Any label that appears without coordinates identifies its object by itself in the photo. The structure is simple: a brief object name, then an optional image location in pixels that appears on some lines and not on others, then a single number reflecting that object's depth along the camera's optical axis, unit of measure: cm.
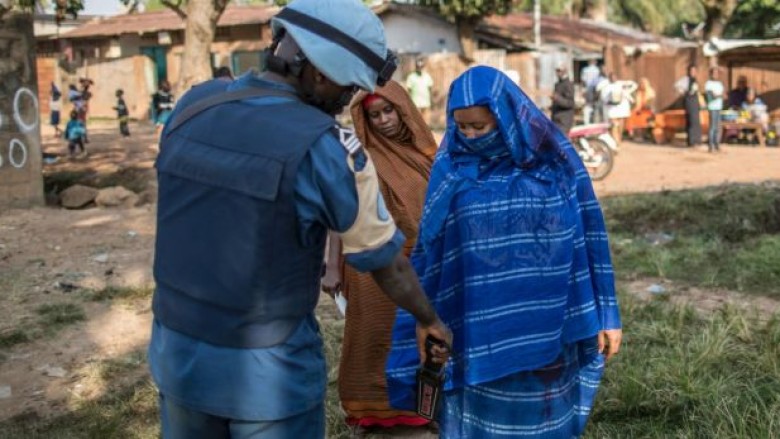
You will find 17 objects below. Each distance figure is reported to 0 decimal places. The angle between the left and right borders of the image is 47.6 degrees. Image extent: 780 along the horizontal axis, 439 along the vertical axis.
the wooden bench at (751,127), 1584
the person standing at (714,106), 1488
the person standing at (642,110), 1775
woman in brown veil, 381
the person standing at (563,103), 1316
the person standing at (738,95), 1703
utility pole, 2259
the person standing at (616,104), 1645
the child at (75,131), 1458
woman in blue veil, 260
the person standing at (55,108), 2033
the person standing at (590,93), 1775
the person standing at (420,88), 1911
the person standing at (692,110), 1550
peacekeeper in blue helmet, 186
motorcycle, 1245
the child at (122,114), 1906
